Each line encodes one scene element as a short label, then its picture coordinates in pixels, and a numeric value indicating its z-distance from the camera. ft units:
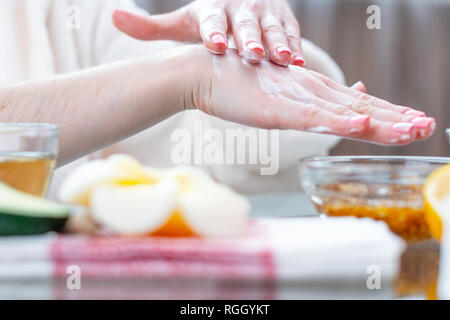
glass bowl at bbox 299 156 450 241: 2.02
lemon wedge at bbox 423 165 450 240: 1.91
